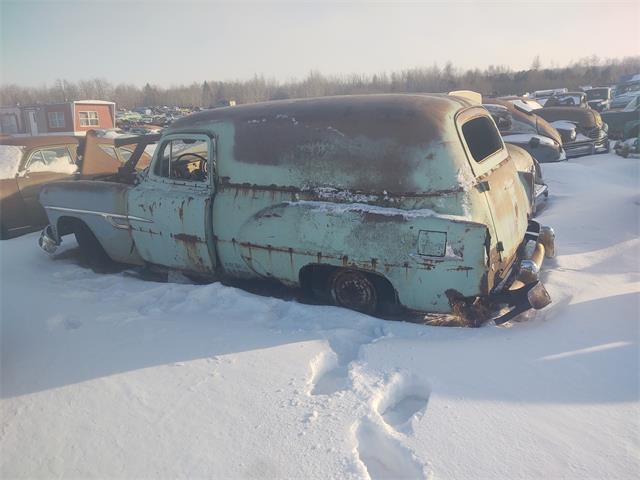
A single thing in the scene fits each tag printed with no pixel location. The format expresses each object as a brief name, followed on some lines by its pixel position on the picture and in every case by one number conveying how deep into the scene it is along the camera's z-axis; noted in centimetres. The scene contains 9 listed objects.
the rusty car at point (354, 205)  361
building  2619
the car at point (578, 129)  1255
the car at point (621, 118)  1594
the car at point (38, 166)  732
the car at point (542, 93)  3131
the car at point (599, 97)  2558
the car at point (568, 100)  1964
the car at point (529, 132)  1060
